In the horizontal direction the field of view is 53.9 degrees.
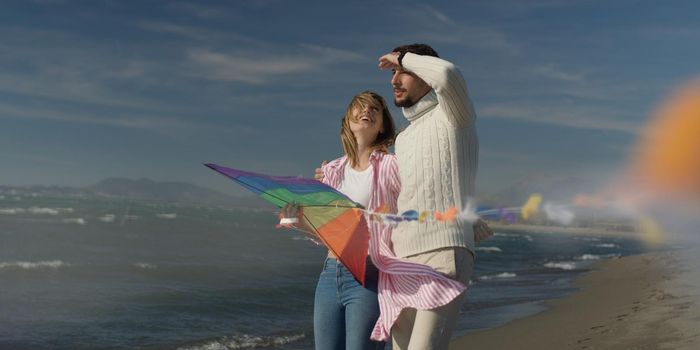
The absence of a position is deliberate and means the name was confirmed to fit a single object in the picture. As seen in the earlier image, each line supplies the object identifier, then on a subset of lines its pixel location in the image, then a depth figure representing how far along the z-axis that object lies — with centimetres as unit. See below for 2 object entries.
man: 287
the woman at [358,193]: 335
